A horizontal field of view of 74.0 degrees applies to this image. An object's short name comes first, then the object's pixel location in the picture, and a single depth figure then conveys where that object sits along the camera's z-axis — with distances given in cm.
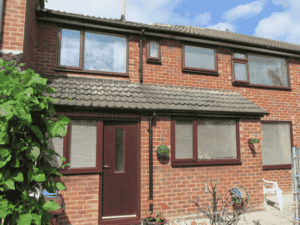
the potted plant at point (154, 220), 427
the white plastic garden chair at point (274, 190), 642
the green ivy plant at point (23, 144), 164
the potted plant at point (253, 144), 646
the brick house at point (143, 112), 526
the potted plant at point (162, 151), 557
